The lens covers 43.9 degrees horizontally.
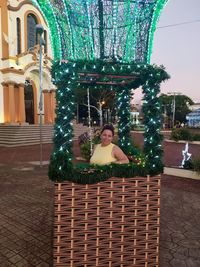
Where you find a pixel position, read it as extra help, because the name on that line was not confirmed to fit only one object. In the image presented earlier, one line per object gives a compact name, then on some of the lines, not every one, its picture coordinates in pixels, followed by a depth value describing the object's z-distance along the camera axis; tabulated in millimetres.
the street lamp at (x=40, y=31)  9470
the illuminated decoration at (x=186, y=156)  9323
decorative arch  3088
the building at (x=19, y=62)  21578
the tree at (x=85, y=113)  43469
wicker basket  3074
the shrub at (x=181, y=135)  21031
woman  3469
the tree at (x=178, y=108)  70812
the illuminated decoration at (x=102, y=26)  3374
